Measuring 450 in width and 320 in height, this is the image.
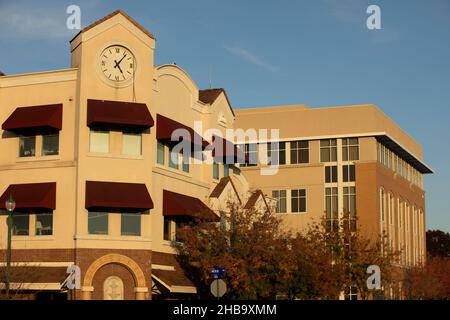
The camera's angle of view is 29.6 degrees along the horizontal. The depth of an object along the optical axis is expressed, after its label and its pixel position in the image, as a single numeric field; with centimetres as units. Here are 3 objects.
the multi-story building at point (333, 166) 8500
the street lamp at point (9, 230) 3388
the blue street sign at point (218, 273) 3797
